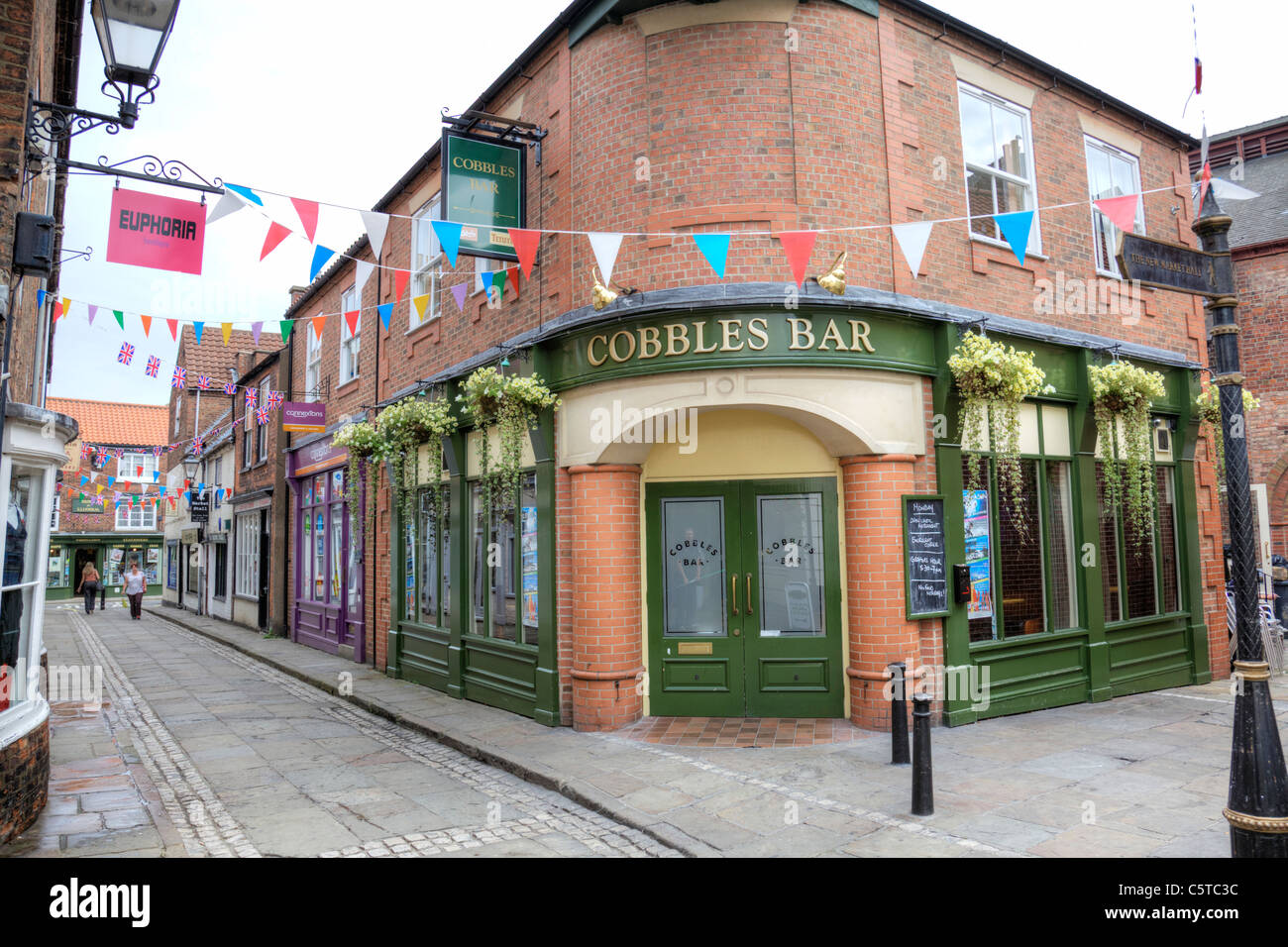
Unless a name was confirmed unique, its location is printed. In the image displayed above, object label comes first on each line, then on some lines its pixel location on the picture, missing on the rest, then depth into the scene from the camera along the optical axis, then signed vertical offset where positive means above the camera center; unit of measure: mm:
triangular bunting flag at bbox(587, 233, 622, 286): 7371 +2627
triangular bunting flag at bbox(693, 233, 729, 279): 6965 +2459
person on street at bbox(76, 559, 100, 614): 27547 -1291
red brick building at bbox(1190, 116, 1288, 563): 14461 +3448
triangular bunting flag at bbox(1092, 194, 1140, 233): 6598 +2582
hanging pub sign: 8836 +3890
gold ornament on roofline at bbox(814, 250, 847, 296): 7508 +2297
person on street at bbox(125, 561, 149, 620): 25625 -1408
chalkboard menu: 7727 -308
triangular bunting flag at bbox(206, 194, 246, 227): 6309 +2638
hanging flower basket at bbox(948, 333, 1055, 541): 7781 +1233
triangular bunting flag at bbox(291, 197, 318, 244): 6466 +2651
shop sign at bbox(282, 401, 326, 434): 14930 +2335
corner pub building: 7703 +1524
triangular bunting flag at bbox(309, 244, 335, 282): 7023 +2494
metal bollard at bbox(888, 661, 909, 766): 6094 -1493
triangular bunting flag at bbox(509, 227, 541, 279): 8039 +2921
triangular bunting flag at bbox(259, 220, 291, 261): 6959 +2644
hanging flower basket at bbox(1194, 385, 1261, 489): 10516 +1373
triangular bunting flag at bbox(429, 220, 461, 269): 7266 +2736
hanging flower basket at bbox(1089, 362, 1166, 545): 9102 +1137
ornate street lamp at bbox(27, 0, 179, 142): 5051 +3202
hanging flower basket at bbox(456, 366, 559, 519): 8398 +1372
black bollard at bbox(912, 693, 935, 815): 5371 -1658
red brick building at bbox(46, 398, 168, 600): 36656 +1633
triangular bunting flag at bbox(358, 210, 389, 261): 6738 +2635
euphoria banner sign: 5957 +2372
